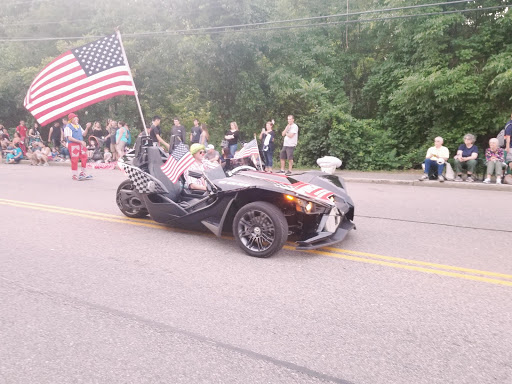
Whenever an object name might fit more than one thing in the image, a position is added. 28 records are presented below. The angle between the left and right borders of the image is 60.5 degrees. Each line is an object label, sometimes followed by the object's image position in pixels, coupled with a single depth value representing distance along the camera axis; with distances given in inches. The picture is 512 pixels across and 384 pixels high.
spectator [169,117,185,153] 662.5
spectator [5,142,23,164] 729.0
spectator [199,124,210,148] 609.3
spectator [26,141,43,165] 708.4
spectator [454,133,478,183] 445.7
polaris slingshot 198.8
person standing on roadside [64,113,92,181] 459.8
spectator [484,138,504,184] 428.8
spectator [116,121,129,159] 641.0
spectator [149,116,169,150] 630.5
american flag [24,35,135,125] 338.0
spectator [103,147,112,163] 686.8
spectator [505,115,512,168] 437.7
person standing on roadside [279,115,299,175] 544.1
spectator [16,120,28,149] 814.6
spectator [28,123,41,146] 788.6
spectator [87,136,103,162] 708.7
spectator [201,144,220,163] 401.1
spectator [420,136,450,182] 452.4
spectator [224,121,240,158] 599.2
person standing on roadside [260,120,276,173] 564.7
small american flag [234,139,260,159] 372.5
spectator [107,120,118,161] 706.2
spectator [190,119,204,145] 686.6
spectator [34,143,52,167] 700.0
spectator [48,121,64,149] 773.9
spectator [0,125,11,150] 759.1
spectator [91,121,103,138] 746.2
